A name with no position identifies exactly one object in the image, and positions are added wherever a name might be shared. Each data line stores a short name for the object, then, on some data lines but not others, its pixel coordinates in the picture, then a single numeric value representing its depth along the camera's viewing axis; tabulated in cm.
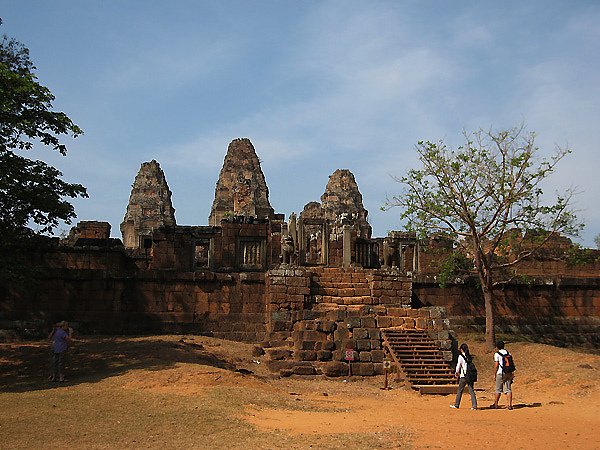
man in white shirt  1338
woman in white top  1332
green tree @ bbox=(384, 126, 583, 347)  2084
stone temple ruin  1831
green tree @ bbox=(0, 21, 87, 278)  1521
